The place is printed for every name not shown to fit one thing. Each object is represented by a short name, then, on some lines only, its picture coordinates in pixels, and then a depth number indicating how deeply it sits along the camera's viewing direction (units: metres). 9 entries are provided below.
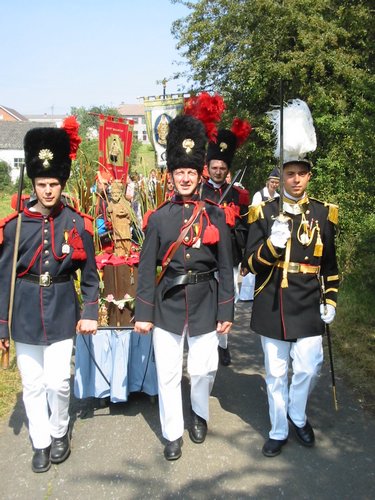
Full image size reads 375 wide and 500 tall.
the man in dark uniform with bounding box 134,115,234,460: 3.53
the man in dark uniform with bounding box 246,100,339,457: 3.54
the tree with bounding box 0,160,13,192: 34.97
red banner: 5.58
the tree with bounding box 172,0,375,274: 11.83
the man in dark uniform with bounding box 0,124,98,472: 3.36
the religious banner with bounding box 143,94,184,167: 8.60
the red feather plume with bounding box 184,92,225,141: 4.12
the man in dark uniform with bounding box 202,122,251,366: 4.87
